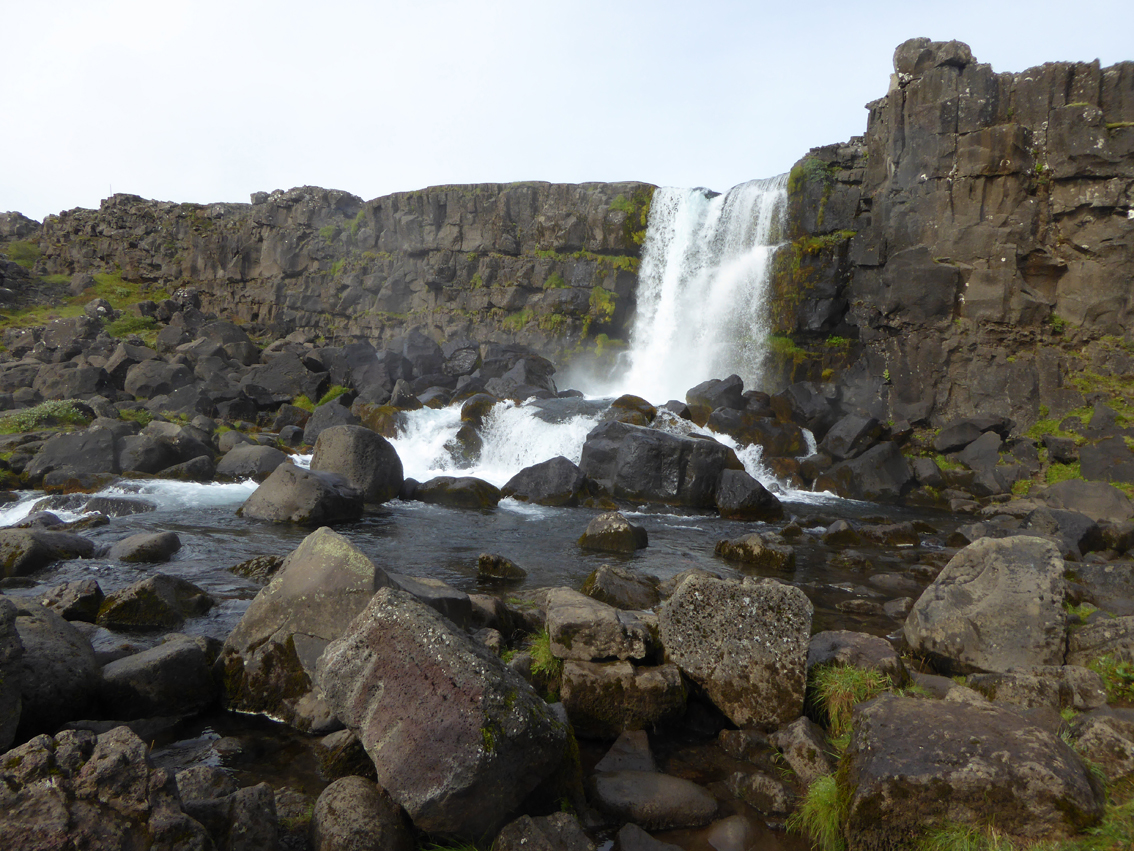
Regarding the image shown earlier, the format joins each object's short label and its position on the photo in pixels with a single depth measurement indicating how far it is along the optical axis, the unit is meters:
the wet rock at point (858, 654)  6.49
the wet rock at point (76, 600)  8.09
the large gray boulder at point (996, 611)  7.16
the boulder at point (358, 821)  4.08
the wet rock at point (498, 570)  11.81
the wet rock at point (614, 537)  14.12
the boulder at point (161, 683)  6.00
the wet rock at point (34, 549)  10.34
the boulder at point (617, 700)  6.01
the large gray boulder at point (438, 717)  4.08
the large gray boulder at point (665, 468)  19.52
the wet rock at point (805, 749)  5.34
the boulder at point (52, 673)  5.48
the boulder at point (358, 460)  18.14
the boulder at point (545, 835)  4.09
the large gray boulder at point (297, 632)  6.27
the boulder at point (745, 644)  6.04
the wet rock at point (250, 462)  20.05
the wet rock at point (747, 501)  18.42
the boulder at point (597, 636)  6.36
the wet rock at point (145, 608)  8.16
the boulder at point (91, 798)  3.23
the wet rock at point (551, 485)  19.27
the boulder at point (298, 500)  15.06
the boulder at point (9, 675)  4.42
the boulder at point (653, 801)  4.91
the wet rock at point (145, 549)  11.52
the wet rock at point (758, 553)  13.03
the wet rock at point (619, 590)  9.47
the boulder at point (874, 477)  21.73
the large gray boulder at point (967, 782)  3.99
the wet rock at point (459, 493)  18.69
